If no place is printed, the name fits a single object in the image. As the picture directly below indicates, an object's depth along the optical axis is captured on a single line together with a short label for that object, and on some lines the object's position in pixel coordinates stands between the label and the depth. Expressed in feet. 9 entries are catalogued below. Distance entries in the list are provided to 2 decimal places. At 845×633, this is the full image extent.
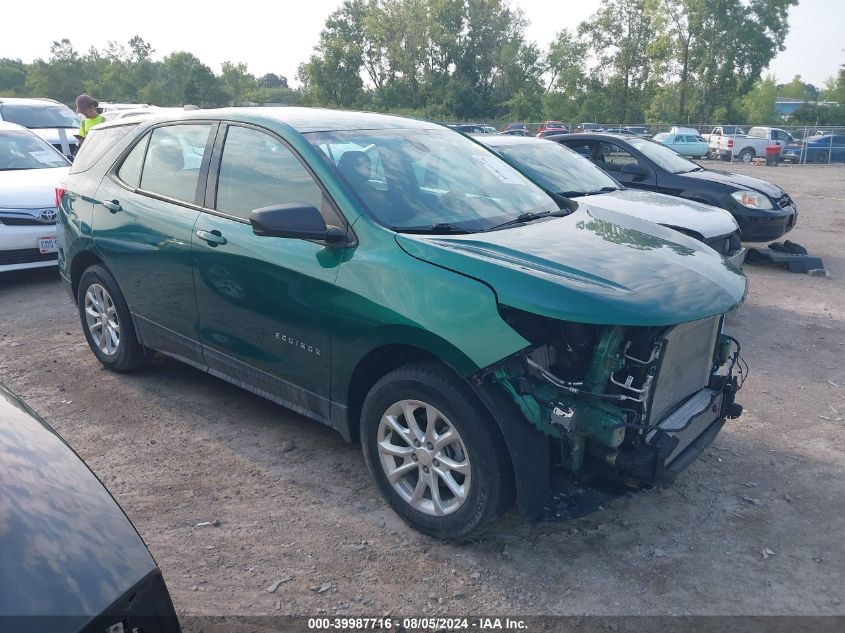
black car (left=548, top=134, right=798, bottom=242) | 29.55
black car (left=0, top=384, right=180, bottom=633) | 5.34
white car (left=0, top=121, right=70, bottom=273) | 24.70
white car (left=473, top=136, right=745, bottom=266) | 23.35
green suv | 9.64
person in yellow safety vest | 31.57
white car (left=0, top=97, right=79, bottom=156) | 46.70
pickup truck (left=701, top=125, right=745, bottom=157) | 117.39
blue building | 211.55
